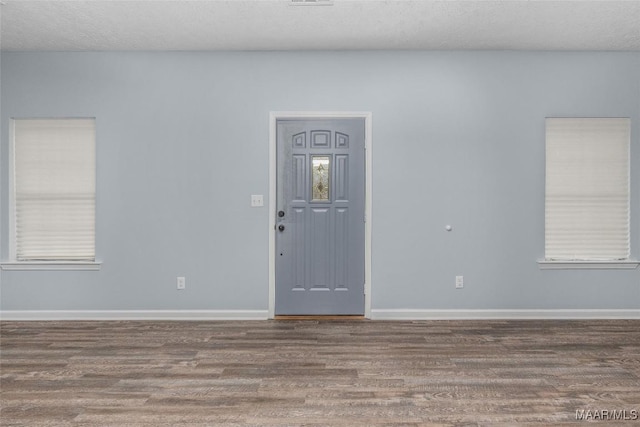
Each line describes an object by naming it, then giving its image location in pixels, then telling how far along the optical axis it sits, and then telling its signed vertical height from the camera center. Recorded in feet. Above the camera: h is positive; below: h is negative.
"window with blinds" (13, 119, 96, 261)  16.01 +1.04
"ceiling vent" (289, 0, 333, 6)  11.97 +5.11
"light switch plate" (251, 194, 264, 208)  15.89 +0.40
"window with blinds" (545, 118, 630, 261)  15.88 +0.88
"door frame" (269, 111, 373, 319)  15.84 +1.13
